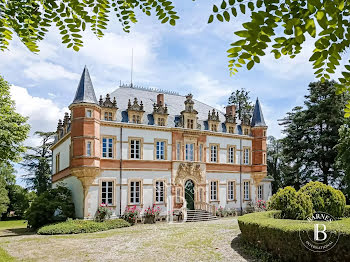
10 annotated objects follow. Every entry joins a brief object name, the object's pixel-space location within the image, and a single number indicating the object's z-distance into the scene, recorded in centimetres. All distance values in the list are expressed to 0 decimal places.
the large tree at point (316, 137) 3394
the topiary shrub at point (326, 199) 1722
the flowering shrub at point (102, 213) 2353
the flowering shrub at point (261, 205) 3128
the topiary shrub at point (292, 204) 1528
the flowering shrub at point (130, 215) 2439
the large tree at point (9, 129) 2228
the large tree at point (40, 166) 4438
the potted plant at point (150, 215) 2517
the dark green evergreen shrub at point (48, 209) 2378
